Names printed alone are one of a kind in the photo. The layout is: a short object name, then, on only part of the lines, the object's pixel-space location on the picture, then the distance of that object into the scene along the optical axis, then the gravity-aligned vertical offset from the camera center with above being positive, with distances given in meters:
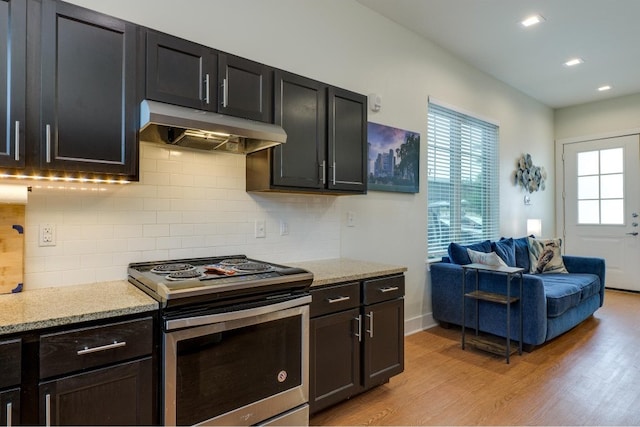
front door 5.73 +0.18
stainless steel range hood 1.72 +0.44
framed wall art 3.39 +0.54
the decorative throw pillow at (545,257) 4.57 -0.53
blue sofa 3.22 -0.83
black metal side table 3.15 -0.76
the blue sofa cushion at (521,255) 4.60 -0.50
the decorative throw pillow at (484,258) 3.53 -0.43
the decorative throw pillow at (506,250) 4.29 -0.42
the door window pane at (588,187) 6.16 +0.47
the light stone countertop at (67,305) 1.32 -0.38
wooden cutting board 1.73 -0.16
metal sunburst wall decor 5.46 +0.62
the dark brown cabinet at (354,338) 2.14 -0.78
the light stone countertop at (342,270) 2.22 -0.37
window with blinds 4.11 +0.43
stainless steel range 1.58 -0.61
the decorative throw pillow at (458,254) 3.84 -0.41
